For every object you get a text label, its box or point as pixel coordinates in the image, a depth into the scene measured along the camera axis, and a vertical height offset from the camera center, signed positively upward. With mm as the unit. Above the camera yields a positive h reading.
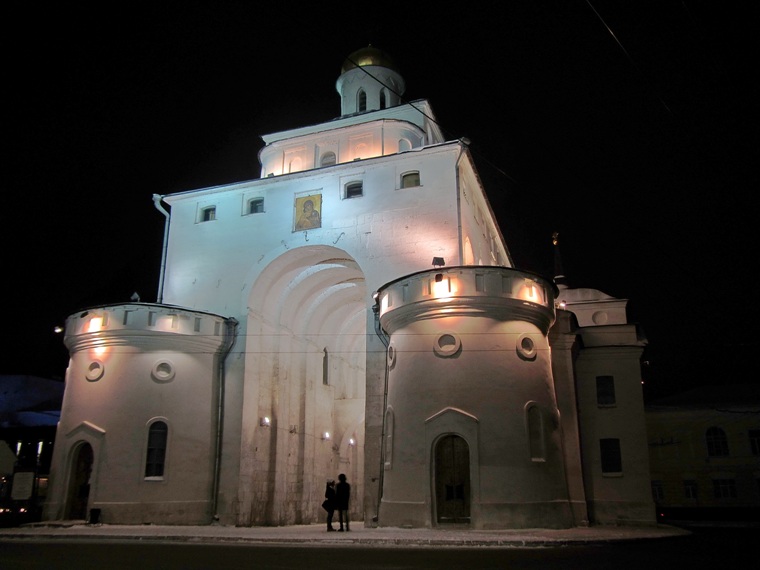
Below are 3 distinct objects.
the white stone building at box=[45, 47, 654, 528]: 17891 +3649
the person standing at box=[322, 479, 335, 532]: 17031 -598
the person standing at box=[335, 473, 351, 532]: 17062 -469
